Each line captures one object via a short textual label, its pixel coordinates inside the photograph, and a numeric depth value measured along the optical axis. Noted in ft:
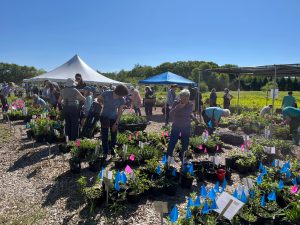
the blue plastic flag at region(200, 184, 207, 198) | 8.52
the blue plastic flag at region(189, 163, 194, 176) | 11.76
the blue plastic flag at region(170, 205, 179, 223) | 7.14
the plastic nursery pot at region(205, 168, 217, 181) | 12.76
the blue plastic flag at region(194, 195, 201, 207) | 8.12
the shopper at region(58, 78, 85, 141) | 15.81
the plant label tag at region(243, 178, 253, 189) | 9.29
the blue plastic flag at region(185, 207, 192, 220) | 7.54
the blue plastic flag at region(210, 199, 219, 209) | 7.62
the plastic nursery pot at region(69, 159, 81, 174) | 12.70
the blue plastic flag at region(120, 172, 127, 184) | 9.70
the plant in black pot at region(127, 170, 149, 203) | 9.88
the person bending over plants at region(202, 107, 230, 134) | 18.75
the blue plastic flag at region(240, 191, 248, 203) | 8.48
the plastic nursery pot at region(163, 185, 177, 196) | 10.84
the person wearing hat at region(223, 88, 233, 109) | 38.37
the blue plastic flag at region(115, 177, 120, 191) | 9.46
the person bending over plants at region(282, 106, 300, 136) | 20.37
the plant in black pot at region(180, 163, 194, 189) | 11.63
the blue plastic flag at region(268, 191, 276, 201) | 8.77
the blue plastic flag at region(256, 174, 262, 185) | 10.05
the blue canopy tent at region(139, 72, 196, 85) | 37.79
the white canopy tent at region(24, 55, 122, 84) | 36.70
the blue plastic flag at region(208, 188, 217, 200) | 8.23
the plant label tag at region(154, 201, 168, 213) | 6.81
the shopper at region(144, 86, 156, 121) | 31.74
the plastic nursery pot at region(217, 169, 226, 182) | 12.56
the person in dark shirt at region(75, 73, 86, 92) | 19.06
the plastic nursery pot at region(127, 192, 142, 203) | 9.84
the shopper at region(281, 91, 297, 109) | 25.27
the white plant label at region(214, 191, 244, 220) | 6.97
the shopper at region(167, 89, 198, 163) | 12.74
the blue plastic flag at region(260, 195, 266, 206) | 8.45
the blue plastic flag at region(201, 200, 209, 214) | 7.76
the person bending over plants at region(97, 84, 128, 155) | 14.04
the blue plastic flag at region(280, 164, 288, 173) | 11.78
